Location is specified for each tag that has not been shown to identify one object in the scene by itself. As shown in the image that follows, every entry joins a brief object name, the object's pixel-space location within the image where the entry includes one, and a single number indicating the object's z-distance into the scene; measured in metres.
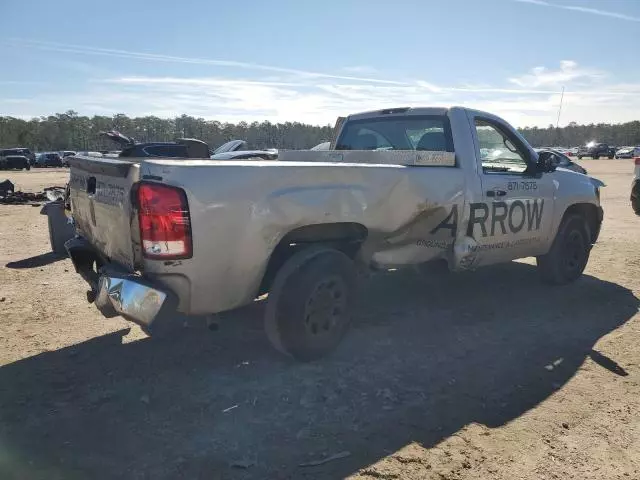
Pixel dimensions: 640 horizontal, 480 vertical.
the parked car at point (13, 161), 41.97
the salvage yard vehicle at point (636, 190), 10.54
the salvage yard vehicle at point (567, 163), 11.84
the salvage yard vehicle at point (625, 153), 64.94
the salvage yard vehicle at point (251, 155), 10.59
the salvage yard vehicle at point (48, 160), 50.53
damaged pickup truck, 2.98
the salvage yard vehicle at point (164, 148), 7.12
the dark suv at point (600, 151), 65.00
